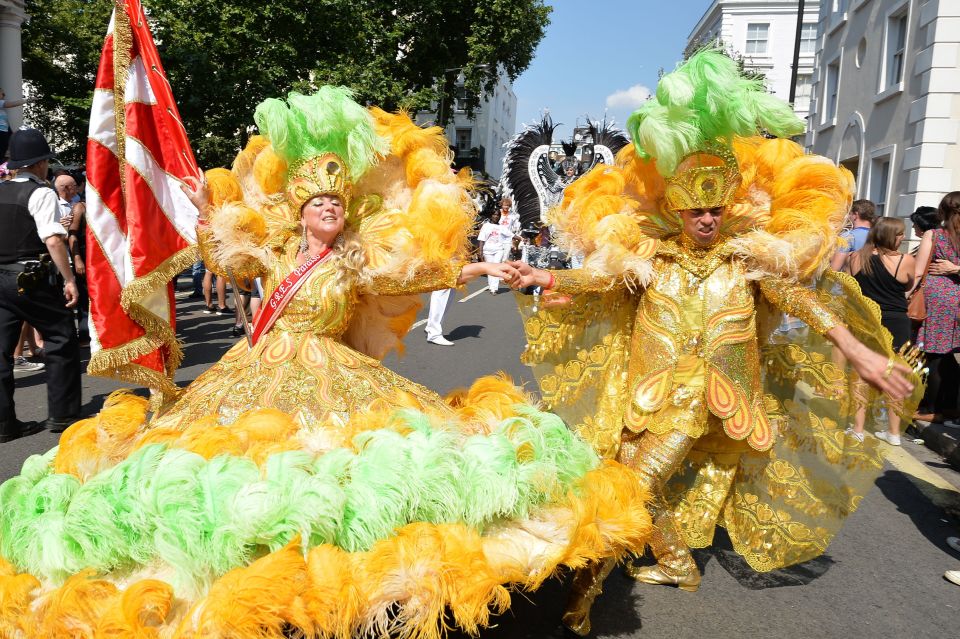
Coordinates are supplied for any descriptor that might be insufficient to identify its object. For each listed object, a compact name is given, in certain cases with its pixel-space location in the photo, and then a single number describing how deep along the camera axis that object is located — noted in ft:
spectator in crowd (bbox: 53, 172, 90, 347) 25.09
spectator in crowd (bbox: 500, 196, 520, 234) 45.14
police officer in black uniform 17.02
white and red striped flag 9.95
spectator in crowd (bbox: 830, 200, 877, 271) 24.47
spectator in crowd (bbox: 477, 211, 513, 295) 45.44
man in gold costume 10.19
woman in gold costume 6.59
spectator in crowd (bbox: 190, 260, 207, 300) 44.21
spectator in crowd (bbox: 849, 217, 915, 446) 19.01
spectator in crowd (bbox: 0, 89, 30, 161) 29.73
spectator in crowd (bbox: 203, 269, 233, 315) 35.03
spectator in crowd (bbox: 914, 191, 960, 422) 18.69
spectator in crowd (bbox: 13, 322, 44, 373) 24.64
